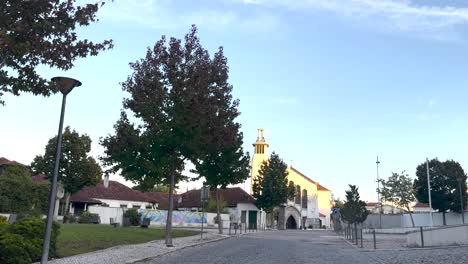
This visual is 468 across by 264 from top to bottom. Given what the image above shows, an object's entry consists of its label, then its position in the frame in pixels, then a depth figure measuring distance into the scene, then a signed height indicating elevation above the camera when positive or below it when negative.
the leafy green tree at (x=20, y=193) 41.31 +1.40
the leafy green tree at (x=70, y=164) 45.75 +4.78
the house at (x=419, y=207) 109.41 +3.32
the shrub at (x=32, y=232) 13.49 -0.82
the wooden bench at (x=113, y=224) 37.37 -1.27
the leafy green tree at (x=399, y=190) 73.19 +5.00
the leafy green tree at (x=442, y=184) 63.50 +5.57
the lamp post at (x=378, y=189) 71.94 +5.00
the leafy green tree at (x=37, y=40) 8.93 +3.81
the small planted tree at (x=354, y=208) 31.59 +0.74
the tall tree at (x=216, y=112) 22.92 +6.05
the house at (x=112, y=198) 59.42 +1.85
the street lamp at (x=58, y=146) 10.73 +1.69
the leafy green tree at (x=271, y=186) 64.12 +4.36
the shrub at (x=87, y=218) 44.46 -0.98
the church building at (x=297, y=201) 75.62 +2.75
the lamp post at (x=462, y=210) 56.36 +1.46
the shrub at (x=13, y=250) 12.59 -1.30
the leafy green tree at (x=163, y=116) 22.22 +5.04
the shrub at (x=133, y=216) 43.22 -0.60
